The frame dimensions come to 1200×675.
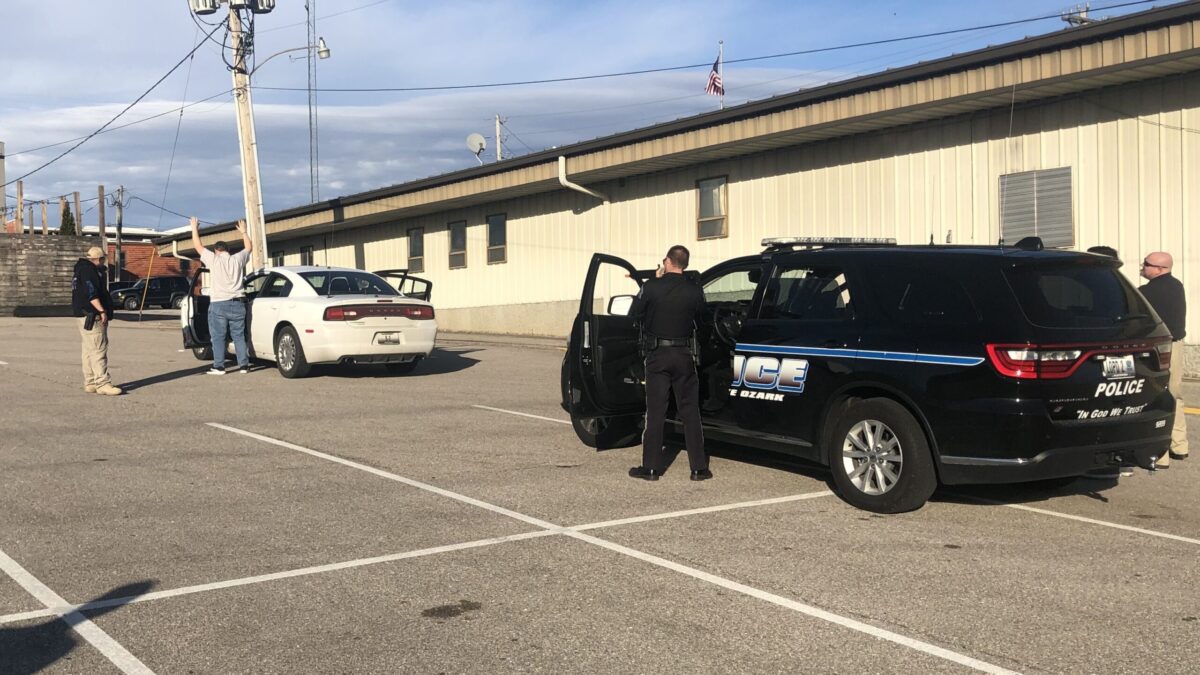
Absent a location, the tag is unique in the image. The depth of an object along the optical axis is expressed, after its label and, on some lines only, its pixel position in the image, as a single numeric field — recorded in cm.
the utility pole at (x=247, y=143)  2439
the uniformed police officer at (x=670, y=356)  784
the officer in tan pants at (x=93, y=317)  1231
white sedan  1380
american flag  2769
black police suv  641
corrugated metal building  1467
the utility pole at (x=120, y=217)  6047
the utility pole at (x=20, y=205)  5444
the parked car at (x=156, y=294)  4772
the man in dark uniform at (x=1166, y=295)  834
